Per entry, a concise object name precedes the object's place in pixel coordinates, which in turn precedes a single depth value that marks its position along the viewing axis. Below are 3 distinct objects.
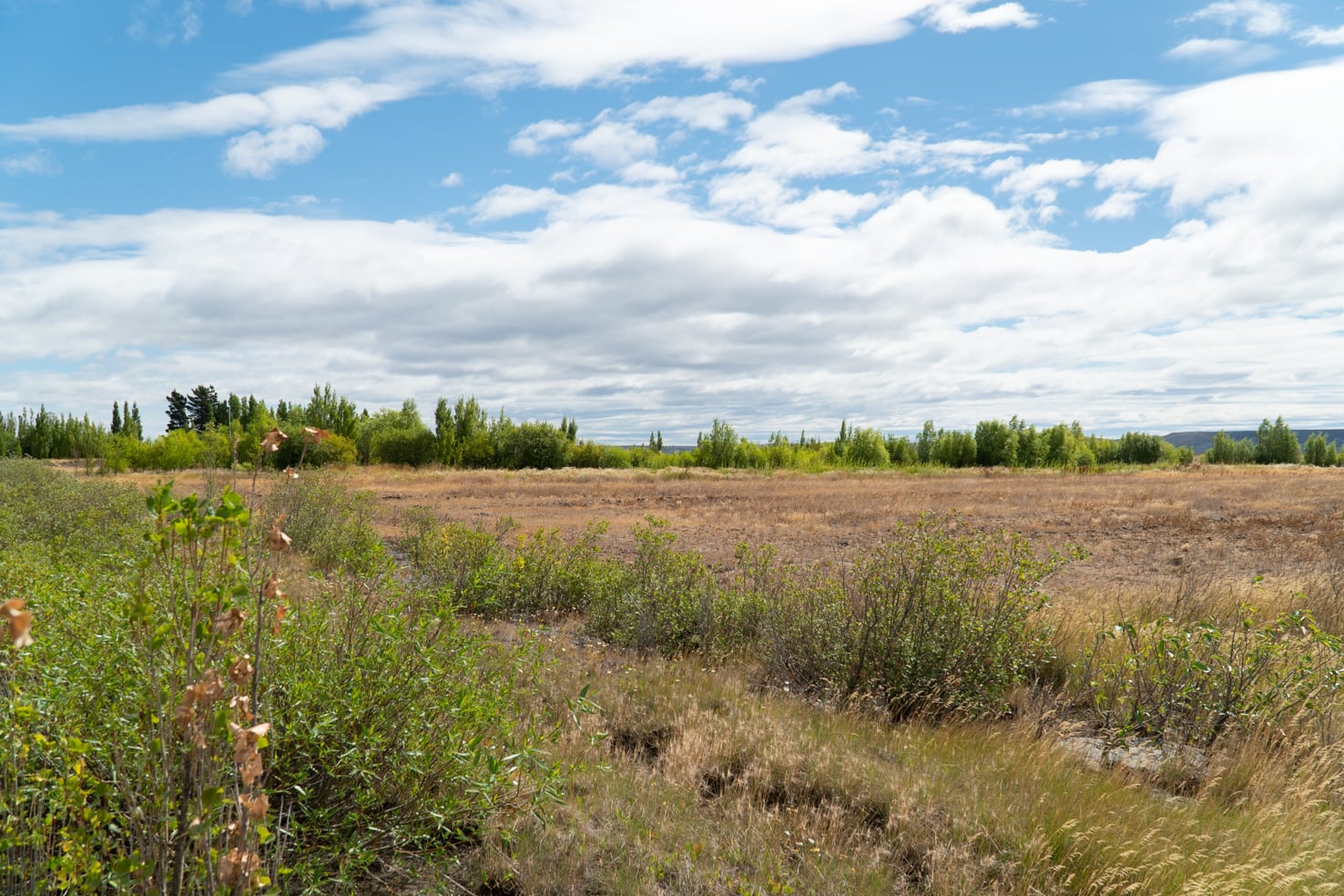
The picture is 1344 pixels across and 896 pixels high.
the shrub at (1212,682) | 5.59
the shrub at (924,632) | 6.44
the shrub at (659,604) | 8.28
